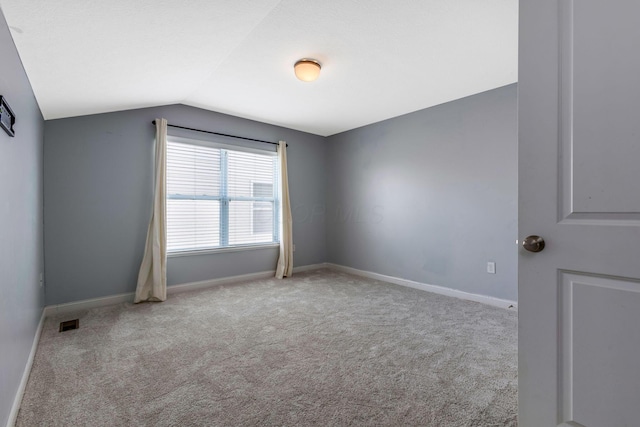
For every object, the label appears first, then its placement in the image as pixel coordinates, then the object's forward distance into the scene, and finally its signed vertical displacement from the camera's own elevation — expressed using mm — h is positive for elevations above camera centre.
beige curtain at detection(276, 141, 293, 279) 4543 -149
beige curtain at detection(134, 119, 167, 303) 3396 -376
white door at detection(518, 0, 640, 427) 960 -6
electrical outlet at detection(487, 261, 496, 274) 3270 -641
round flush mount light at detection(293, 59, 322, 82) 2580 +1263
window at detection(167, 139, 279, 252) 3775 +209
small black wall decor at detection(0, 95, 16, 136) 1416 +500
